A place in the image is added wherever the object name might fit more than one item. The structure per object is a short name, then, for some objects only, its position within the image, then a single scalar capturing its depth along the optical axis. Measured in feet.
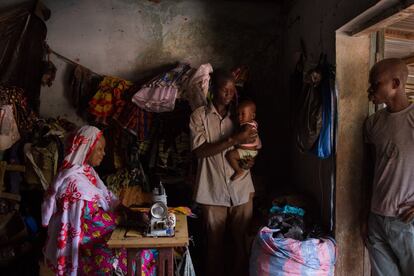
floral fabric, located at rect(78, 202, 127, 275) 8.67
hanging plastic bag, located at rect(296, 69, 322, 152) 9.47
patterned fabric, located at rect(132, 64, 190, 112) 13.43
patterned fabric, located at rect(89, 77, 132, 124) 14.02
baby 10.63
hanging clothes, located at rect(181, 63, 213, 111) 12.99
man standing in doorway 8.03
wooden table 7.39
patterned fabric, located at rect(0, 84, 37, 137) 13.02
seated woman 8.57
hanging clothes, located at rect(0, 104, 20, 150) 12.69
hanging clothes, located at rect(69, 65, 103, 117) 14.75
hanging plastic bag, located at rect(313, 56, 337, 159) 9.36
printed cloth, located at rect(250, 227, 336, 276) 9.14
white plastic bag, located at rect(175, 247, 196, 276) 8.81
